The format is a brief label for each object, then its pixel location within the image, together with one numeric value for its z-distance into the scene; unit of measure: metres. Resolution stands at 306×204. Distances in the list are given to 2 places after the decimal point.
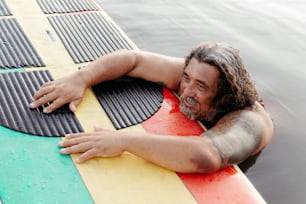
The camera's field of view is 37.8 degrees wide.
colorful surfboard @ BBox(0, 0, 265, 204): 2.25
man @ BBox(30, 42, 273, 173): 2.46
